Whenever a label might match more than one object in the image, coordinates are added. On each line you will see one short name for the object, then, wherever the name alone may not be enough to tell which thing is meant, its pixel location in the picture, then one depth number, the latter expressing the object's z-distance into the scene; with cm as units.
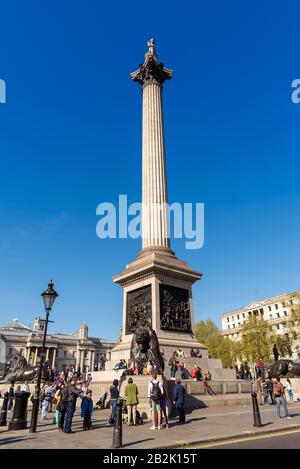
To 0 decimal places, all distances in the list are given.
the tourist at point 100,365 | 2789
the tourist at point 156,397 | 1162
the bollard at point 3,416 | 1366
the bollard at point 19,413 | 1232
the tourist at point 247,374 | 3156
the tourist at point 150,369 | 1591
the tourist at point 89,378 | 2106
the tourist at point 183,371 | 1881
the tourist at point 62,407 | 1199
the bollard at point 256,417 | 1138
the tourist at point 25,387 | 1873
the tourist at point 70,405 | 1161
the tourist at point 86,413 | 1199
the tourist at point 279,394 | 1402
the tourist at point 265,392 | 1962
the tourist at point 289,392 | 2214
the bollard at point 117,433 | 859
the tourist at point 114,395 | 1311
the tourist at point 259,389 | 2034
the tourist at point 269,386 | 1944
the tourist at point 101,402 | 1797
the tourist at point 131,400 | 1249
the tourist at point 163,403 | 1216
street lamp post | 1276
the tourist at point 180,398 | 1280
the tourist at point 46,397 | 1652
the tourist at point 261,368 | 2477
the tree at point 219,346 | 7188
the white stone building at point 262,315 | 8938
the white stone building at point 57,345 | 11412
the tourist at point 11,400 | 1952
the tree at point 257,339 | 6425
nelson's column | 2198
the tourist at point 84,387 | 1471
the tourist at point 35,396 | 1215
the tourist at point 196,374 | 1866
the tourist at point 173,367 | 1819
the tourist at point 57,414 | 1230
